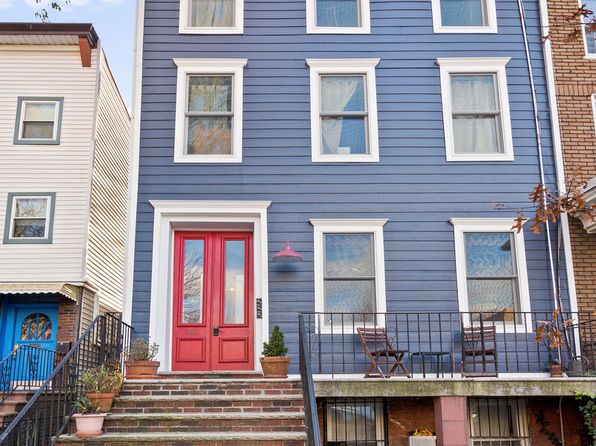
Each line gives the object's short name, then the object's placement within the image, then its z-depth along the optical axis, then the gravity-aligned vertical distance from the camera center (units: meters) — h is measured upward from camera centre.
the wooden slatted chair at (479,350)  9.18 +0.37
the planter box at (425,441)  9.17 -0.80
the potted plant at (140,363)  9.09 +0.26
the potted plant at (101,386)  8.14 -0.03
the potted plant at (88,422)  7.73 -0.42
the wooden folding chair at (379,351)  9.16 +0.37
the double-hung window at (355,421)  9.88 -0.58
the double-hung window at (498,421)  9.92 -0.60
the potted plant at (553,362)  9.67 +0.22
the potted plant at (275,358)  9.05 +0.30
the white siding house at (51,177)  15.15 +4.57
